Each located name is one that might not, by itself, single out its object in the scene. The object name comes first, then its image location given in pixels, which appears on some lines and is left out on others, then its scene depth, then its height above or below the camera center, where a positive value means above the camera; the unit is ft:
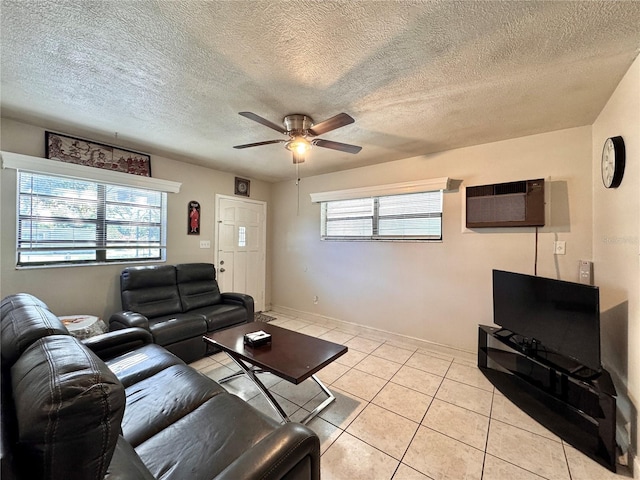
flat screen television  5.90 -1.95
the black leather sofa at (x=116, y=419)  2.13 -2.50
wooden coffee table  6.02 -2.91
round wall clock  5.85 +1.90
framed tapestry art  8.95 +3.10
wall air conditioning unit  8.36 +1.27
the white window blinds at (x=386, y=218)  11.03 +1.09
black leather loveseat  8.77 -2.63
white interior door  14.10 -0.37
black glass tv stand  5.32 -3.82
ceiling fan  7.34 +2.87
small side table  7.70 -2.66
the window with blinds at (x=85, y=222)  8.67 +0.62
